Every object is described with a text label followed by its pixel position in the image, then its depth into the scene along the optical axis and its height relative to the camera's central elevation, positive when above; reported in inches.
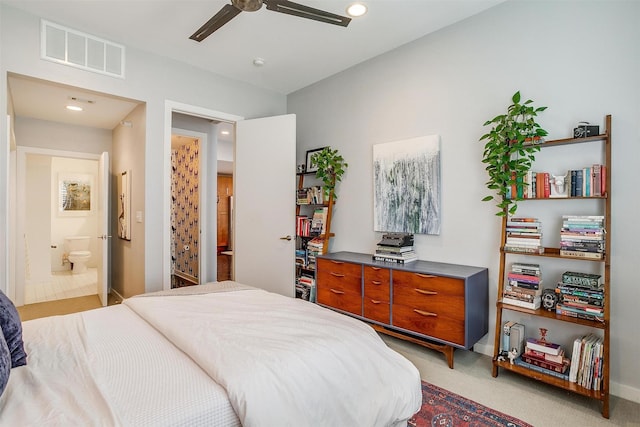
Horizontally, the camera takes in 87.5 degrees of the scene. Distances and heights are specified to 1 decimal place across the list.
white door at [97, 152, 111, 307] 164.7 -4.7
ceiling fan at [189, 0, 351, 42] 78.3 +48.5
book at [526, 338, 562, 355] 85.1 -34.8
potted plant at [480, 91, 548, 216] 88.0 +17.6
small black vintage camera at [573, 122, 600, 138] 81.4 +20.2
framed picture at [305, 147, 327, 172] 154.9 +24.5
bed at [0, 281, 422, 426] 39.9 -22.7
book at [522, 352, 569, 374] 83.5 -38.9
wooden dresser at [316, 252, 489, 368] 93.7 -27.1
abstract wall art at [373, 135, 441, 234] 115.1 +9.7
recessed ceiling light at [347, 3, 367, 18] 97.7 +60.4
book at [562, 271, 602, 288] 80.1 -16.3
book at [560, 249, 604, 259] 77.8 -10.0
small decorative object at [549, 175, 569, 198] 85.8 +6.9
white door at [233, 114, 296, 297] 145.9 +3.9
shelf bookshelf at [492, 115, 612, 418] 74.7 -21.9
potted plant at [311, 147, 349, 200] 141.4 +18.7
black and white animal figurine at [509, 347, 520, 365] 89.7 -38.6
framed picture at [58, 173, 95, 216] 259.4 +13.6
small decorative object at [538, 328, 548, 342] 92.0 -33.6
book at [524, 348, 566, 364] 84.2 -37.1
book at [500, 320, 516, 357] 93.8 -35.6
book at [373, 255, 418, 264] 113.6 -16.4
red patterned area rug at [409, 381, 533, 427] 71.1 -45.0
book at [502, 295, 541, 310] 86.9 -24.1
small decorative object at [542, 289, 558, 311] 85.8 -22.8
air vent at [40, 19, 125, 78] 104.3 +53.5
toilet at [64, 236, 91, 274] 253.6 -31.3
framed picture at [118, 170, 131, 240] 154.5 +3.1
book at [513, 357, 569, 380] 82.1 -40.1
